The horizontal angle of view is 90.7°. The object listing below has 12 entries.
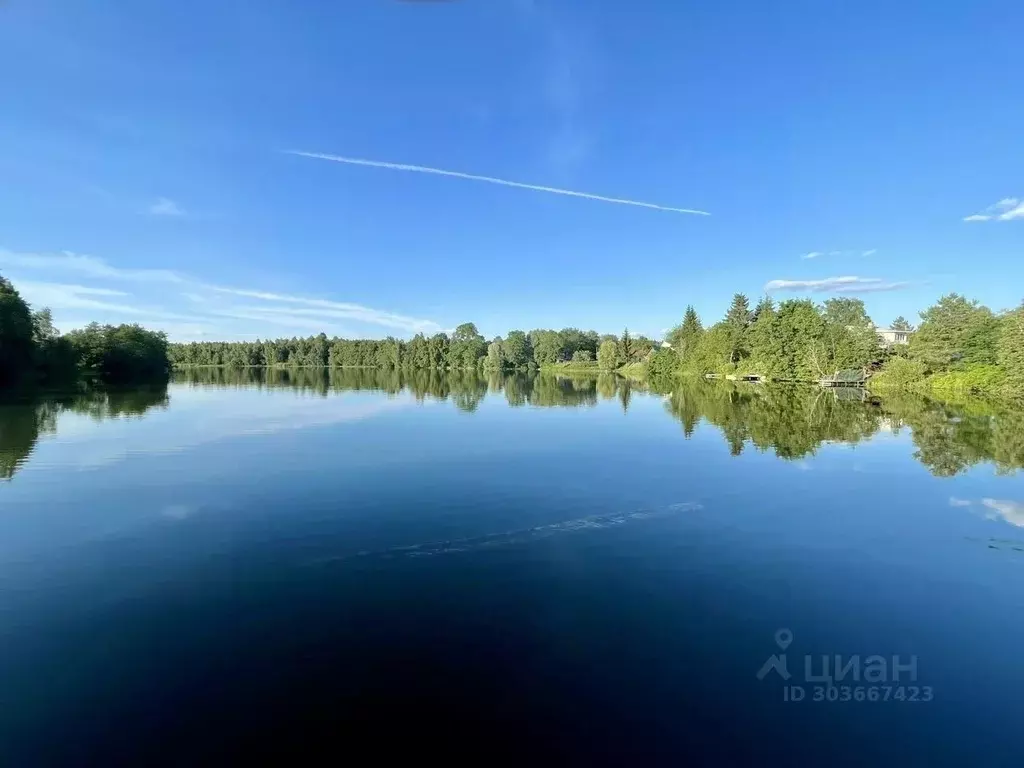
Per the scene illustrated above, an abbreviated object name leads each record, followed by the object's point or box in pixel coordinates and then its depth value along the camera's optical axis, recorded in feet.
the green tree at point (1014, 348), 167.75
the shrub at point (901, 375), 222.42
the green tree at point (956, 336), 199.11
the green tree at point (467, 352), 570.87
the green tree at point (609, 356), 474.08
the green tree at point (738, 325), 331.16
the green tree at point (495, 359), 519.19
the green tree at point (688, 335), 381.40
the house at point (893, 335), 471.09
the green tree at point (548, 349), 580.30
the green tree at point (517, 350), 539.08
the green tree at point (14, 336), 181.86
